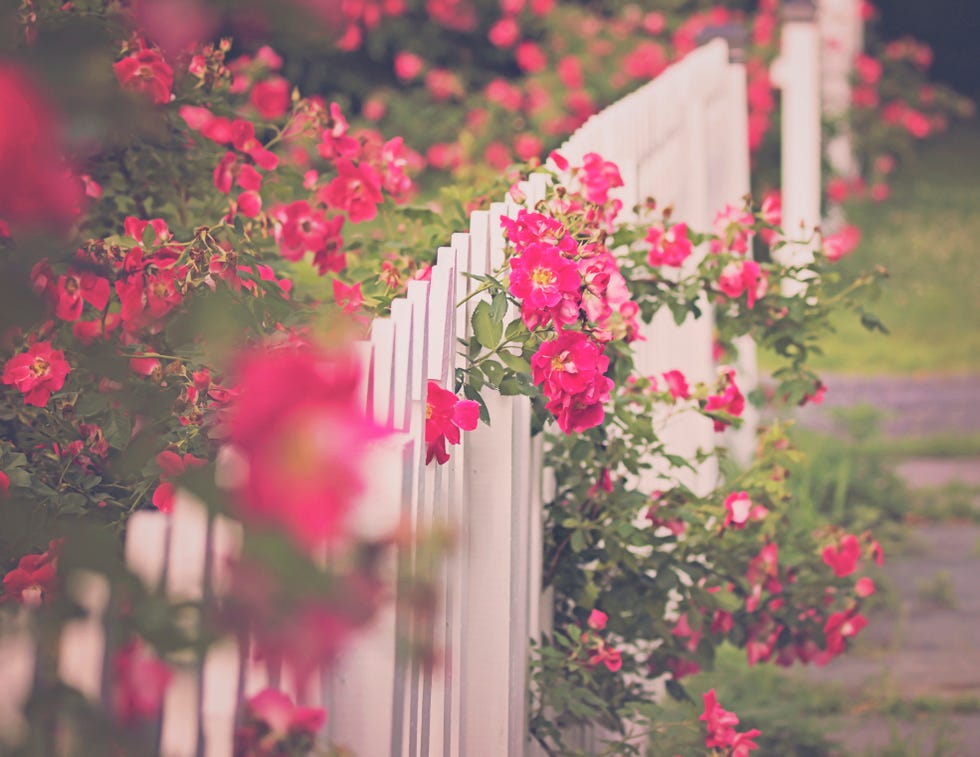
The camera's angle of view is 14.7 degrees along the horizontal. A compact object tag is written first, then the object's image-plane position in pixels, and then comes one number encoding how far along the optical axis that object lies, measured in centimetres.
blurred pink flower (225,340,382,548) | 183
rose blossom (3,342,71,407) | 340
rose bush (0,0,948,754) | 198
